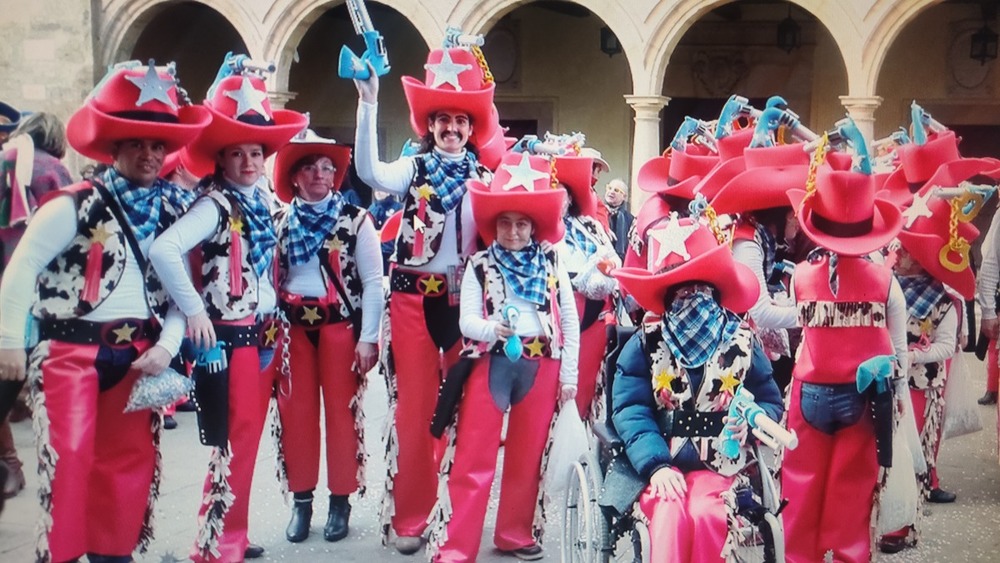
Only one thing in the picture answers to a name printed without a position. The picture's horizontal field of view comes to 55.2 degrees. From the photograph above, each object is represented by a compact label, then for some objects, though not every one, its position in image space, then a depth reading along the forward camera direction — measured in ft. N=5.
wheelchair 9.87
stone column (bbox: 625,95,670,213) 38.29
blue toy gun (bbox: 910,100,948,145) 17.06
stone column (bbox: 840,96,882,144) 35.86
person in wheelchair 10.53
